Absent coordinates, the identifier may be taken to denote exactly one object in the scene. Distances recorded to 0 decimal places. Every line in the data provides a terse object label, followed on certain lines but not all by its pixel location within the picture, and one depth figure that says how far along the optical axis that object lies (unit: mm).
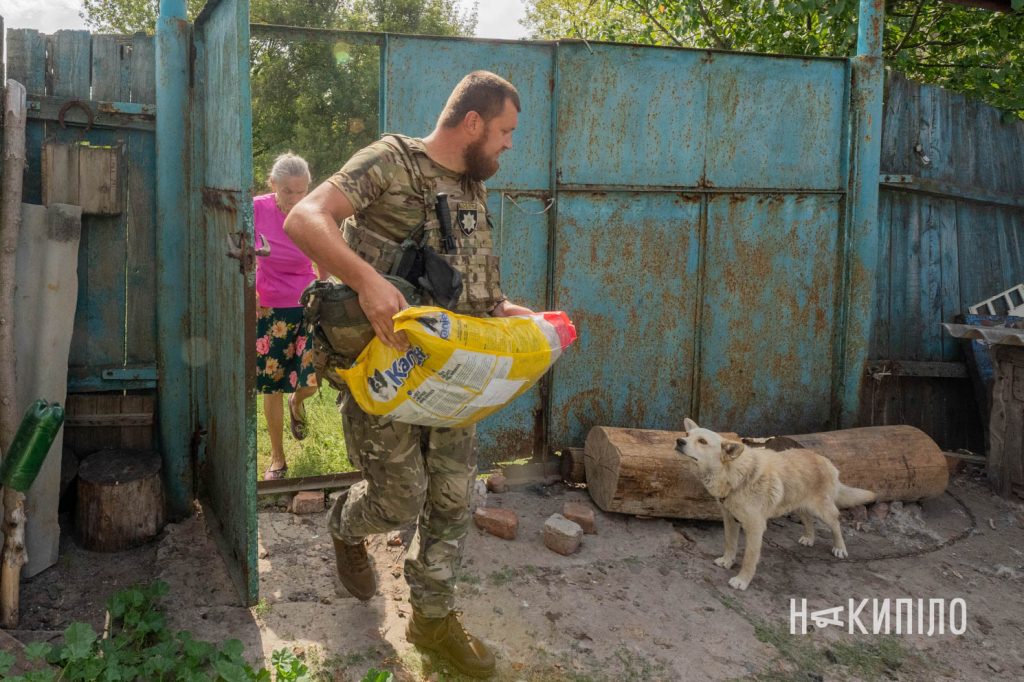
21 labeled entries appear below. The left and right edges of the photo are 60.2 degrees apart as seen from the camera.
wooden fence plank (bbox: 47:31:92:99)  4254
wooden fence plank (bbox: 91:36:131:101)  4352
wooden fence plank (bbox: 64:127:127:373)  4438
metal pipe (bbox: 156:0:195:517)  4273
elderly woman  5473
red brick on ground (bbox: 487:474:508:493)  5227
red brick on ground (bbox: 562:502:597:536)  4684
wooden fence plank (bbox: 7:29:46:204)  4172
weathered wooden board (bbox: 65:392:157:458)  4504
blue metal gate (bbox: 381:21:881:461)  5242
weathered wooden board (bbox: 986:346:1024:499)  5766
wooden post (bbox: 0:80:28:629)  3834
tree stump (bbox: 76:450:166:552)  4223
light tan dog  4348
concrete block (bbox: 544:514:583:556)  4430
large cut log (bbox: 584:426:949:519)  4840
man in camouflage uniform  3184
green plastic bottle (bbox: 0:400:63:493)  3484
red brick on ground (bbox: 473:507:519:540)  4547
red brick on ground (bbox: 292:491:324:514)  4812
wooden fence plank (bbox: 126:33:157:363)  4434
